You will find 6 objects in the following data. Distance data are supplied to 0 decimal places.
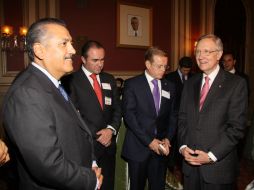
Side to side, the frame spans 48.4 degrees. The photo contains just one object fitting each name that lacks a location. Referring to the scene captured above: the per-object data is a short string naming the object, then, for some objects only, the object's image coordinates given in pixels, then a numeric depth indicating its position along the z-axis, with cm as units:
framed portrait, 564
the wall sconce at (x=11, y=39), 462
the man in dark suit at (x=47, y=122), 135
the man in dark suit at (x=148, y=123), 270
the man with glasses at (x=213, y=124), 216
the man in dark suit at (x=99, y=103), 270
